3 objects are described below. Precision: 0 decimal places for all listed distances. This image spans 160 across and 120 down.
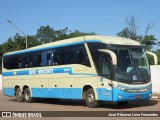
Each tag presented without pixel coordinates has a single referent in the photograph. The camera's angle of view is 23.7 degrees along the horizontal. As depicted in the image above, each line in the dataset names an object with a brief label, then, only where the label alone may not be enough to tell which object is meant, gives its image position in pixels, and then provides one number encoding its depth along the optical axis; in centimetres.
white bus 1750
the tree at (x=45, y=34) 9319
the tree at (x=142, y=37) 5378
